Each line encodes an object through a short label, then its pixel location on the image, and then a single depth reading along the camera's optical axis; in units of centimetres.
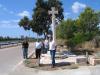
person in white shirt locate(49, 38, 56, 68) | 676
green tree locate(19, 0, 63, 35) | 1388
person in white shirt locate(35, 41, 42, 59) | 881
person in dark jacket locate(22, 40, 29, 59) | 991
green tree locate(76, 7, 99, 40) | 2060
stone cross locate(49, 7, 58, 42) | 824
